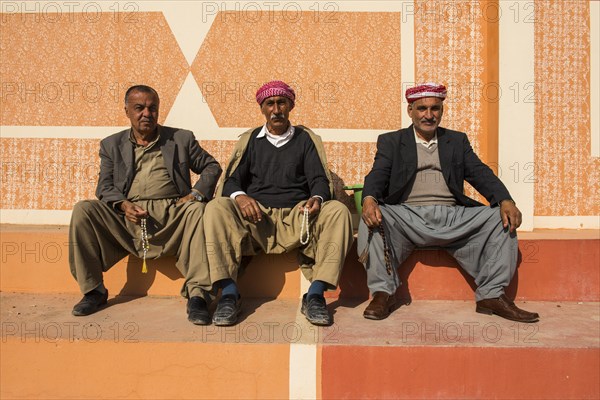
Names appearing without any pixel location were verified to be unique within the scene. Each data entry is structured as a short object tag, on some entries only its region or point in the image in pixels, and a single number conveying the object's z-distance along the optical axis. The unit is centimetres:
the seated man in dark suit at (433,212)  305
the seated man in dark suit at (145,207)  309
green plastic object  399
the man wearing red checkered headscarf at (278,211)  295
